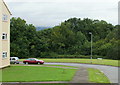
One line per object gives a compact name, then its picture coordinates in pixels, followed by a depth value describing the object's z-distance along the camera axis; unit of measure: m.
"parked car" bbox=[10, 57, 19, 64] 47.84
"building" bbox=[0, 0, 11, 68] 33.47
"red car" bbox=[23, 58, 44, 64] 48.25
